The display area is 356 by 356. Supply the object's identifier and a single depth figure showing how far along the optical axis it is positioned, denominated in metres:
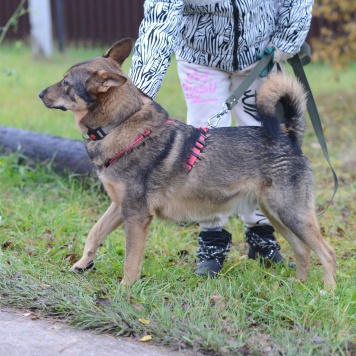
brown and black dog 8.11
